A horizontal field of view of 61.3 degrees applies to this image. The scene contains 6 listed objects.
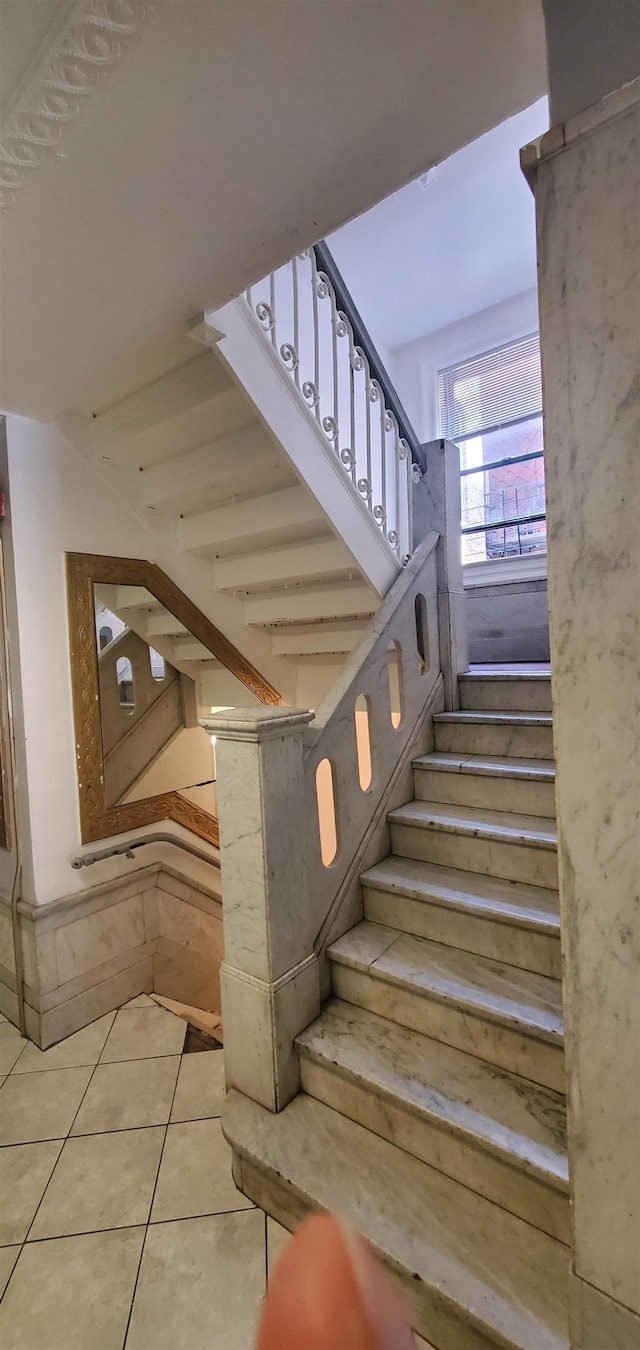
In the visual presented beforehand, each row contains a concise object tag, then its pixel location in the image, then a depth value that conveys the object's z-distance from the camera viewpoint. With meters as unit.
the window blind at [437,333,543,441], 3.92
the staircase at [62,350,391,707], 2.10
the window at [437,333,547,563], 3.94
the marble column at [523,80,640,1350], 0.87
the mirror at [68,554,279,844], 2.43
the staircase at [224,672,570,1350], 1.19
